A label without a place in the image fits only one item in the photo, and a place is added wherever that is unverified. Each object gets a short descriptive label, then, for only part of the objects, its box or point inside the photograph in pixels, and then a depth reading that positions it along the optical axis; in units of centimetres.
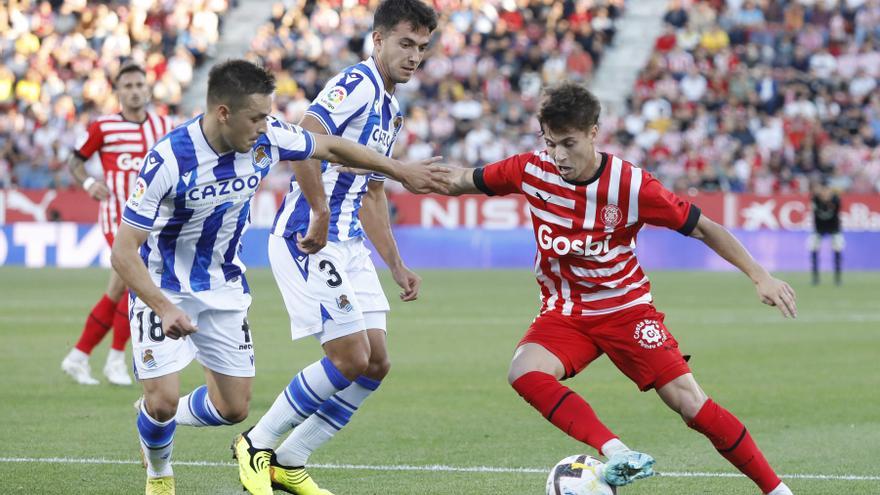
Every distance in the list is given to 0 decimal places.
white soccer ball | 1127
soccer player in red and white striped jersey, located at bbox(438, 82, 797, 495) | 1236
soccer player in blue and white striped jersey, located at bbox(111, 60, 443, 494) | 1232
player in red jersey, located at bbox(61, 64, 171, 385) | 2250
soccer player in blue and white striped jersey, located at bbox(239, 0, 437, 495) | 1412
